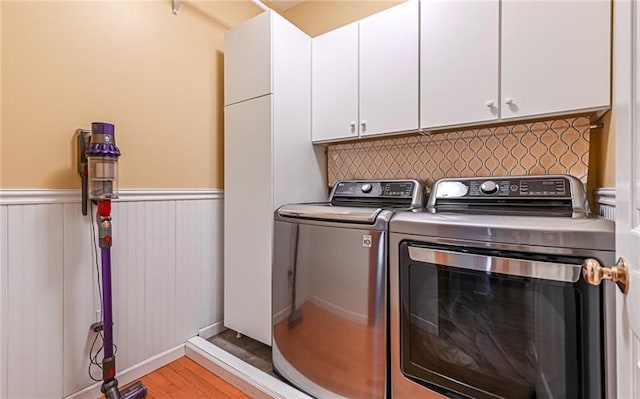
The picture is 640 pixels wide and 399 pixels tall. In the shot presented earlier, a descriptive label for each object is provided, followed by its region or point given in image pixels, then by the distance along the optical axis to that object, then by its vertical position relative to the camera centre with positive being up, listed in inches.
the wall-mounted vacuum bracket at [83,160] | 56.1 +6.9
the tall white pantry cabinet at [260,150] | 67.6 +11.2
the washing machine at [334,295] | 50.1 -17.5
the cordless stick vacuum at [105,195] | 53.2 +0.4
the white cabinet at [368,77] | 61.5 +26.7
